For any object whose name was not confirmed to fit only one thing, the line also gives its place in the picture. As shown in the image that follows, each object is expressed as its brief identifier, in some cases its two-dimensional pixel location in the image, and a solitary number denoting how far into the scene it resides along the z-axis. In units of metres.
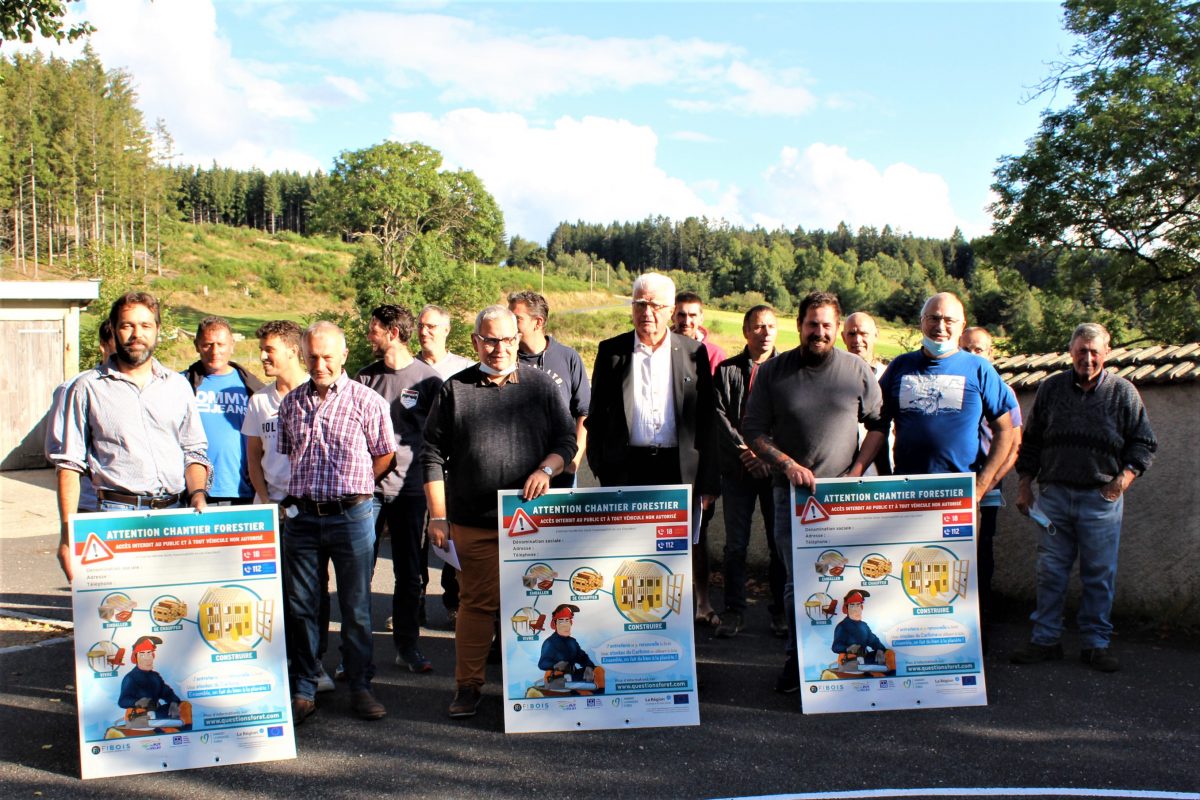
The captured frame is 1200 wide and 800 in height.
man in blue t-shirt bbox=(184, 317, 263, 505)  5.74
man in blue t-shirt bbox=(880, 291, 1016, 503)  5.53
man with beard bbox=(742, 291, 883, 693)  5.23
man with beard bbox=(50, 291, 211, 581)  4.66
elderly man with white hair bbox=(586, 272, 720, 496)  5.66
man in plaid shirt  4.80
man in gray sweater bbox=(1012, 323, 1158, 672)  5.71
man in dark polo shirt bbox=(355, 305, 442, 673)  5.64
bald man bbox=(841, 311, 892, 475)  6.79
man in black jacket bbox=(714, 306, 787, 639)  6.45
